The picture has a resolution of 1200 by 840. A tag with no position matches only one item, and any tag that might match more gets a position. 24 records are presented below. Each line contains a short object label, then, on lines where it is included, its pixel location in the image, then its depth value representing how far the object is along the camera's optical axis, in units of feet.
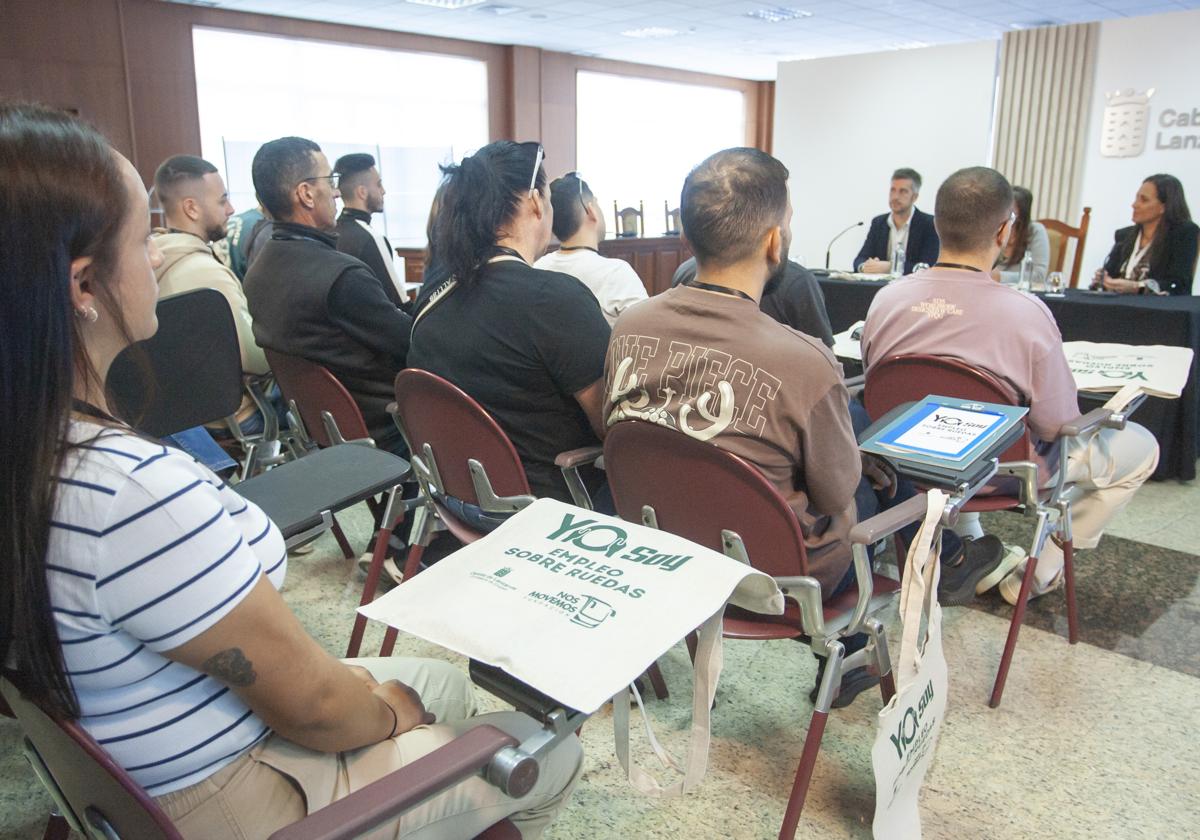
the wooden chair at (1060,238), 16.40
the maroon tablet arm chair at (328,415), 6.52
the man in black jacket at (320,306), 7.20
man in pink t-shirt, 6.22
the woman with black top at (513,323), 5.47
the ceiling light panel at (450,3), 24.13
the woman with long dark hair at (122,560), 2.18
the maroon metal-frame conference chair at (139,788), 2.21
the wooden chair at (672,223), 26.24
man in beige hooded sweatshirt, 8.33
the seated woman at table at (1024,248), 13.05
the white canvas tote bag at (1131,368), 6.63
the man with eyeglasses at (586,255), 9.02
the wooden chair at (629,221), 25.26
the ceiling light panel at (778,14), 25.32
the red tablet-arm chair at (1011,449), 5.94
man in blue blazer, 15.17
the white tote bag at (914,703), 3.89
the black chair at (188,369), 5.49
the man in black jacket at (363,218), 10.61
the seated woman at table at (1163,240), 12.73
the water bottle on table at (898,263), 14.85
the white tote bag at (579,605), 2.63
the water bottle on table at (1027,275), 12.82
